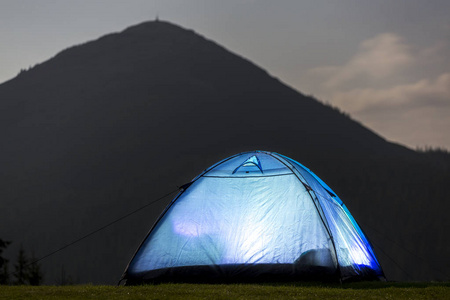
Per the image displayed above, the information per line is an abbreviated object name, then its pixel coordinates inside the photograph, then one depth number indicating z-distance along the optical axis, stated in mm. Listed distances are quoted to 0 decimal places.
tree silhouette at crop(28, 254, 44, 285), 57875
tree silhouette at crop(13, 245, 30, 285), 54500
